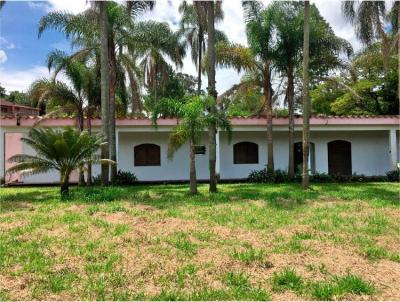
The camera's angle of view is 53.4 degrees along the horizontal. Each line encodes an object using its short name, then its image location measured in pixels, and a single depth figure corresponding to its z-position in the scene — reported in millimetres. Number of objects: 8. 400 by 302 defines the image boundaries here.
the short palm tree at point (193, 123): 11875
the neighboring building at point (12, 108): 45000
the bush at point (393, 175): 18109
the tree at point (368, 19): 15641
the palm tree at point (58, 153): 11281
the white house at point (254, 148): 18031
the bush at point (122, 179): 16459
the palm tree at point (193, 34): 25594
